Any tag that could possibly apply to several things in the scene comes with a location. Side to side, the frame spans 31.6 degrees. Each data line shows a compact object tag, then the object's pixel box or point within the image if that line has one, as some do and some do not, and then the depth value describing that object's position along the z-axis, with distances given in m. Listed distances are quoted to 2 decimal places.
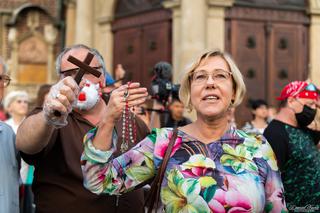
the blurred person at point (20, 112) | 7.34
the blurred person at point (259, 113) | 8.81
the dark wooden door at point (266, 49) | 12.76
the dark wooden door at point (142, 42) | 13.12
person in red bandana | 4.57
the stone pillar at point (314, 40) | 13.13
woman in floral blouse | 2.71
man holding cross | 3.38
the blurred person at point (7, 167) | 3.35
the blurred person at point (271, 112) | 9.71
